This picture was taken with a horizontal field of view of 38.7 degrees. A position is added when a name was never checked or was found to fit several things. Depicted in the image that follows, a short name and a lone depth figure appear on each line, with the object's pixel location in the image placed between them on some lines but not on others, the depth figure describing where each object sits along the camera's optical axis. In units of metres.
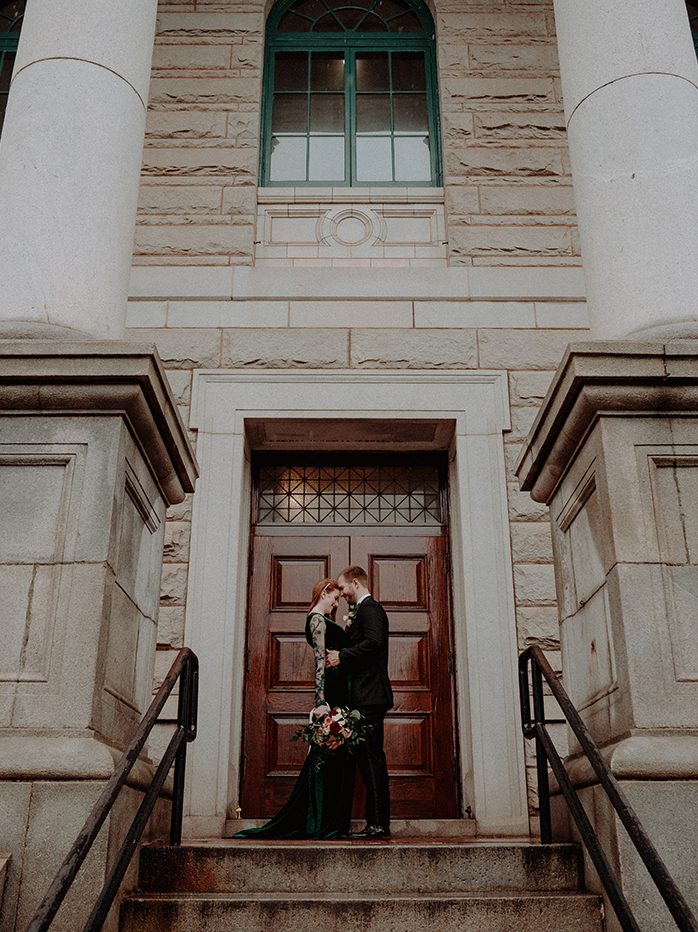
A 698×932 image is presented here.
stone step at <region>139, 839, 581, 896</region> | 4.27
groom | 6.13
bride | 6.37
